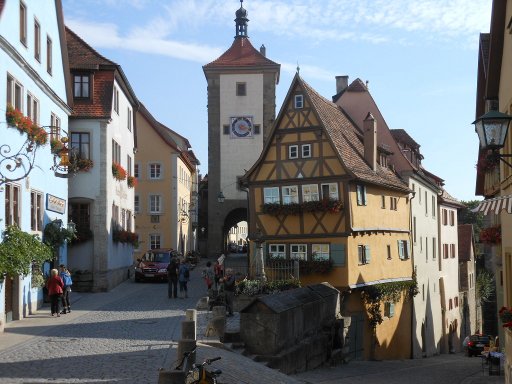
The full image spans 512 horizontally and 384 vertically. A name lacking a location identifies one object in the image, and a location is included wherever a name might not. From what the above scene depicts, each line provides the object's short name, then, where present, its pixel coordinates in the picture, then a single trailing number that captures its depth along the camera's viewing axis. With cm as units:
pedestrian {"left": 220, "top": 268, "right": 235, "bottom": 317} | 2469
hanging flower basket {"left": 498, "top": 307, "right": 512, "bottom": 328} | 1509
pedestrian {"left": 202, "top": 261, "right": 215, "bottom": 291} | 3209
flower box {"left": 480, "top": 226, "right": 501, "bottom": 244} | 2298
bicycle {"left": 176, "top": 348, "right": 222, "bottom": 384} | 1083
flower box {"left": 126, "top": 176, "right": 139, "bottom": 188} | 4020
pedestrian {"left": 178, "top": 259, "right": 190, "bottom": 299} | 3125
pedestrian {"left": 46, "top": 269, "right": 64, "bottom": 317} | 2383
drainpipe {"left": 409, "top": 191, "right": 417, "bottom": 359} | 4052
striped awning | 1457
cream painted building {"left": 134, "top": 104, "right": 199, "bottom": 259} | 5803
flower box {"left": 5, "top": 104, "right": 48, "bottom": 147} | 2166
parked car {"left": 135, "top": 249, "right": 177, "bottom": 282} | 4081
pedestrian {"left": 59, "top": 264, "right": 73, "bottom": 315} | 2489
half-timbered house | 3328
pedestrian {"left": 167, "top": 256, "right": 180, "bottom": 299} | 3115
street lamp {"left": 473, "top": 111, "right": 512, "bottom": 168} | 1225
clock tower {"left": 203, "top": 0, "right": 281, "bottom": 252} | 6084
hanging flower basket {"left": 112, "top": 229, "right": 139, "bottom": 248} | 3625
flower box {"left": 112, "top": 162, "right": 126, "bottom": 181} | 3534
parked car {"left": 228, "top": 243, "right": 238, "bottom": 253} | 8535
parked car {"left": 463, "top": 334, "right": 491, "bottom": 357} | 3862
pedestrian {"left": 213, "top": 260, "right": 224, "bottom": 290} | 3216
